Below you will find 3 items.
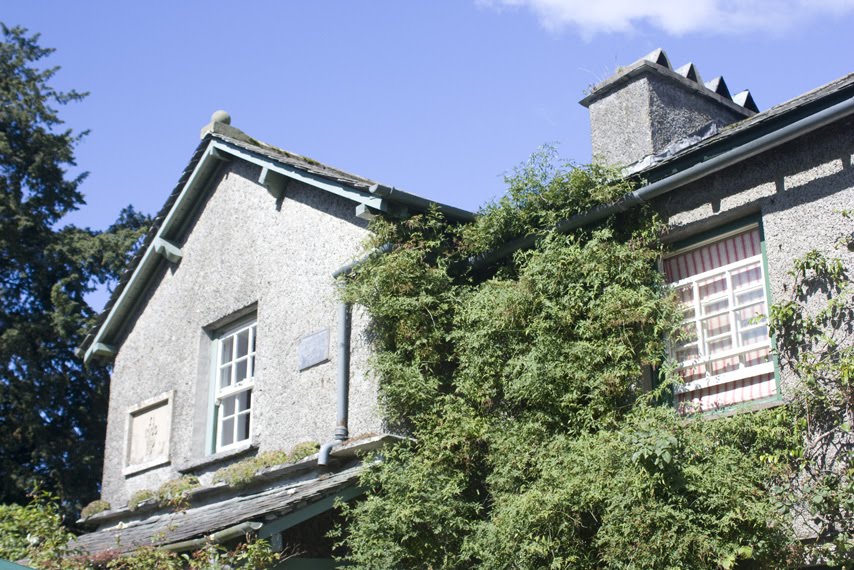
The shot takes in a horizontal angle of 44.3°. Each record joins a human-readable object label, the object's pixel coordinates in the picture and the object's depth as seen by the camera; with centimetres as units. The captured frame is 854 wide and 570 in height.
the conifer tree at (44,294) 2161
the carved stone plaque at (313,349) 1120
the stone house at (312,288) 845
